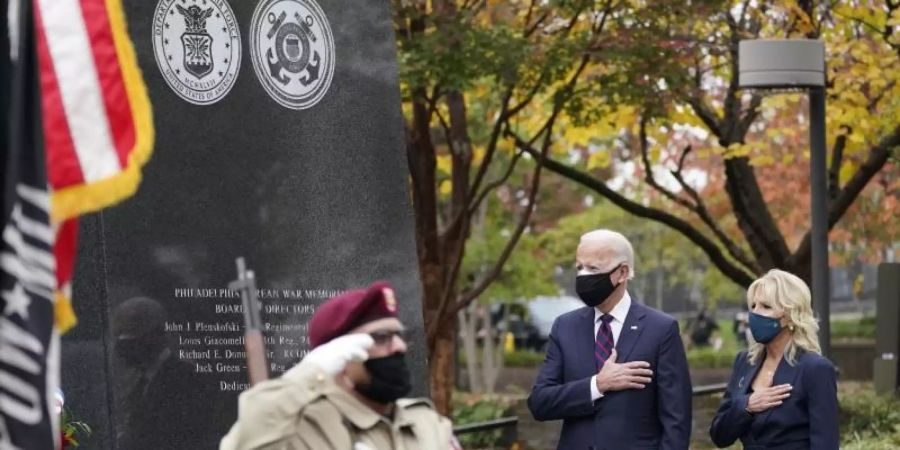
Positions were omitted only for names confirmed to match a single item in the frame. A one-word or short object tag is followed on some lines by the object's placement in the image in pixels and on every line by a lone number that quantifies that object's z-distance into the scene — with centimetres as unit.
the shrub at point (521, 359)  4072
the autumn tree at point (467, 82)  1585
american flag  493
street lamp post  1314
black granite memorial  804
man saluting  481
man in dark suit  842
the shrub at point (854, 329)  4012
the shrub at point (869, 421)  1611
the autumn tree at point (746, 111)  1742
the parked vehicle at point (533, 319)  4797
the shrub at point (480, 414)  1903
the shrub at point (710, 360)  3794
